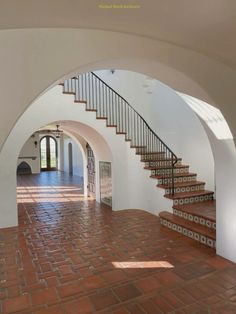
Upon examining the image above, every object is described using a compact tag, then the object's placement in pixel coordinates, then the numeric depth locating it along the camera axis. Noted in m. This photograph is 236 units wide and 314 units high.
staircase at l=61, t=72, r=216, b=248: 4.48
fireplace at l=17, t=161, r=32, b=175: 16.31
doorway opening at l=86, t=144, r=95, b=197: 7.87
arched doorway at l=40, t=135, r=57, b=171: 17.97
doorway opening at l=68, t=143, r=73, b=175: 16.19
